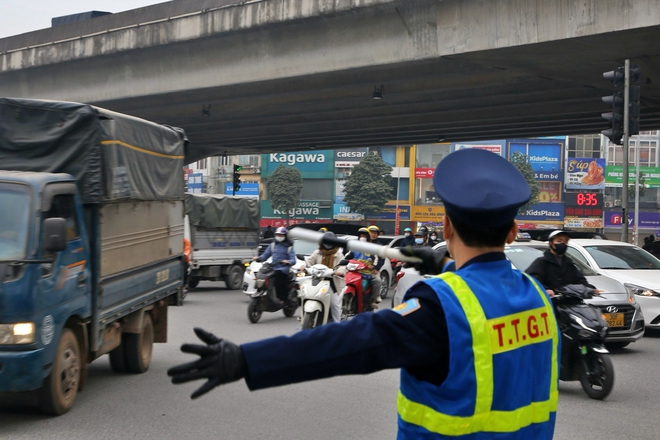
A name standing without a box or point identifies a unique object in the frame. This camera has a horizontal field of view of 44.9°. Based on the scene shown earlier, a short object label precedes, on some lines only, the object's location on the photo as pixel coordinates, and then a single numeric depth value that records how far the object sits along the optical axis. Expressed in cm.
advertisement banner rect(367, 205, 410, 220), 6761
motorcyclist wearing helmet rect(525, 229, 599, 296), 863
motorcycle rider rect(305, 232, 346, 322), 1184
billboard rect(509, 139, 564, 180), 6781
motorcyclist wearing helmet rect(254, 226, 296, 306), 1438
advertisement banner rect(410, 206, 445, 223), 6731
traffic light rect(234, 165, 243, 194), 3378
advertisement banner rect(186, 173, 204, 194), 6992
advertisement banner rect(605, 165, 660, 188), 6362
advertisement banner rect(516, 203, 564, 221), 6731
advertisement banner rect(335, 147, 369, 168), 7006
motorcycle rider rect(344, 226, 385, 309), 1267
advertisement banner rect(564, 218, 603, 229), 6769
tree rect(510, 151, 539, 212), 5972
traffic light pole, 1425
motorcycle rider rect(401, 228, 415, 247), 1981
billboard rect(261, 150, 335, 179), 7194
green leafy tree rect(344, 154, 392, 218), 6425
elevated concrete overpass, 1584
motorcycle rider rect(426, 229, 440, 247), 2456
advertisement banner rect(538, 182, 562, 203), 6794
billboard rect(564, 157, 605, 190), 6625
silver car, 1066
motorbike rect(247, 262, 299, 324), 1393
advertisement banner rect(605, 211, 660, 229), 6750
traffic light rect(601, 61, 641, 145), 1417
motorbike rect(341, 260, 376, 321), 1234
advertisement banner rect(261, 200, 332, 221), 7169
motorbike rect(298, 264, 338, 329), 1141
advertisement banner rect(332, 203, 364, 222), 6844
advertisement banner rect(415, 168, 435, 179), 6812
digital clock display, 6712
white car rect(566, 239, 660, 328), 1255
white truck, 2055
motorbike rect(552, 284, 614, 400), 785
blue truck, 619
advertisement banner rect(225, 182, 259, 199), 7231
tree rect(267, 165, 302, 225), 6775
